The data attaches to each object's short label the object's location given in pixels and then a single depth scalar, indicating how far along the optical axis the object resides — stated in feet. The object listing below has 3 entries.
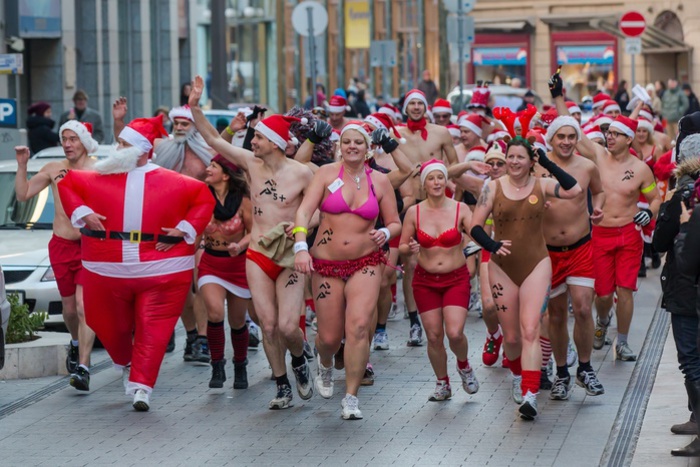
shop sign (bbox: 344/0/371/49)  180.96
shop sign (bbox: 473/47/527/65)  165.78
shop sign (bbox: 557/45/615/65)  160.56
